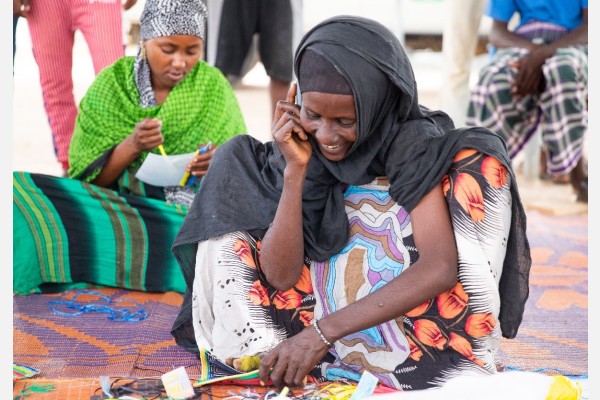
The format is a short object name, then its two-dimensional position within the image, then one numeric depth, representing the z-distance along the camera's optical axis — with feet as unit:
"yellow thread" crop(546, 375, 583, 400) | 12.41
